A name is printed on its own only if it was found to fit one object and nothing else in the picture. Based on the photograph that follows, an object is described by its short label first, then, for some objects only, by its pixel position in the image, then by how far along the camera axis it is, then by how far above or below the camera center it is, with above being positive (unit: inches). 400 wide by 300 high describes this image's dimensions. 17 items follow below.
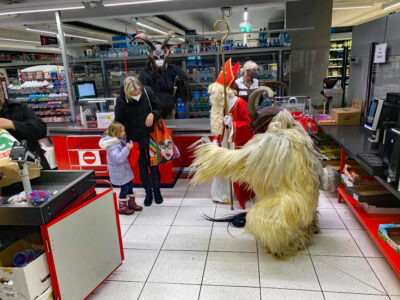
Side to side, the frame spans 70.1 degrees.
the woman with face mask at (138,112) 131.4 -15.6
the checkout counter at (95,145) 167.0 -38.9
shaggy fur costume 89.7 -32.3
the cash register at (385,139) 78.5 -22.0
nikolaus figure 126.4 -18.4
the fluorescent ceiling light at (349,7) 355.9 +73.5
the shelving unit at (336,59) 416.8 +13.8
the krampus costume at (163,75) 160.1 +0.9
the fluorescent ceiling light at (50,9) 168.2 +41.9
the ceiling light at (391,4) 261.2 +56.2
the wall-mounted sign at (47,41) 240.1 +34.0
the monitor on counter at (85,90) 204.2 -6.4
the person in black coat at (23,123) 89.7 -12.4
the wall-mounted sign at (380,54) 139.5 +6.1
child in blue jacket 126.3 -38.0
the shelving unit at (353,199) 86.0 -43.6
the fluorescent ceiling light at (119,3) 156.8 +40.8
